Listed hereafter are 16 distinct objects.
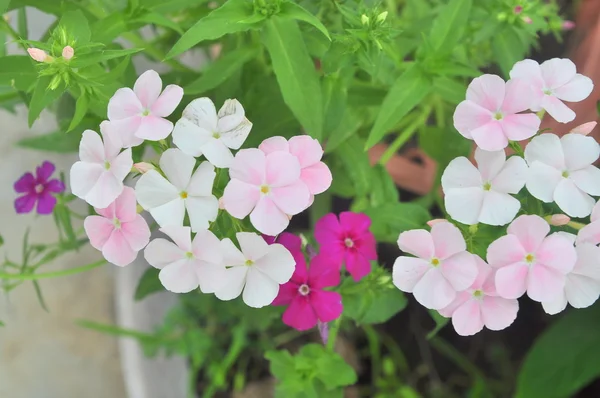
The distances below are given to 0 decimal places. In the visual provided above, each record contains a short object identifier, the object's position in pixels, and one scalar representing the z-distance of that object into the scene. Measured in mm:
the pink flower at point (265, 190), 455
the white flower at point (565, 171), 464
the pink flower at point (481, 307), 478
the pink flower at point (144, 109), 471
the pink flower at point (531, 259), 458
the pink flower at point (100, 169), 466
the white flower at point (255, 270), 468
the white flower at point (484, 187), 463
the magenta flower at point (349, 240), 554
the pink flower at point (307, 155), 478
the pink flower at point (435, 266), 471
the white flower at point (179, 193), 459
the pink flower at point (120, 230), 473
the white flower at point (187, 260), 458
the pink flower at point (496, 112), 476
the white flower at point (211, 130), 459
